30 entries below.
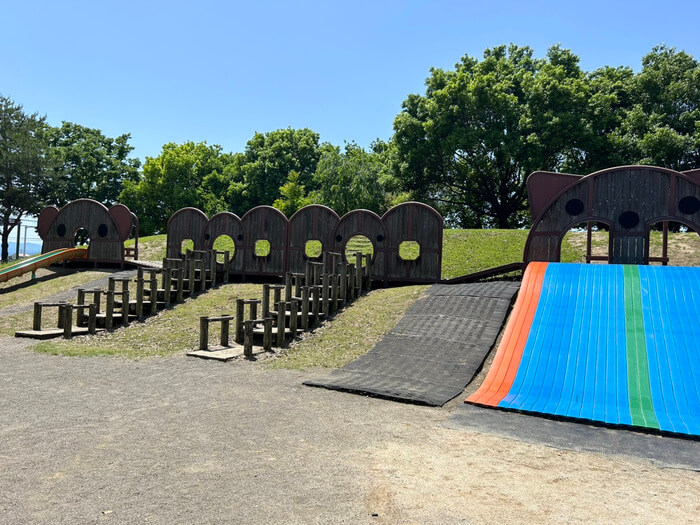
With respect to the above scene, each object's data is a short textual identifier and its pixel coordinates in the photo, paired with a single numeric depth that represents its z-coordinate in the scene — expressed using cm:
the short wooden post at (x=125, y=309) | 1402
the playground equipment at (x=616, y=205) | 1509
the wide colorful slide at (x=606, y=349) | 760
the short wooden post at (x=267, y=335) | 1122
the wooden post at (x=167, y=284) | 1558
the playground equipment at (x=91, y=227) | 2336
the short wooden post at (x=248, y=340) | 1084
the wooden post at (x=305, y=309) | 1255
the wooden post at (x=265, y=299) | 1273
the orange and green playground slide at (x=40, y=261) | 2105
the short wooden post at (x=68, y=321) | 1264
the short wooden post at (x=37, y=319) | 1325
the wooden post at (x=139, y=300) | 1445
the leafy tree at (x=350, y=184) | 3691
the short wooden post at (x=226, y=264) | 1936
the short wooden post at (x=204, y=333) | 1132
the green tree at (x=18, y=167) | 3731
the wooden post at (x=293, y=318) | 1214
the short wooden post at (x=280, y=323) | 1163
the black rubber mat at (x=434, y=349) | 839
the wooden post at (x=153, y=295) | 1489
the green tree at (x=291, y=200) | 4178
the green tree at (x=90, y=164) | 4453
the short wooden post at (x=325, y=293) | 1354
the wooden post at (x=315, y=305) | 1304
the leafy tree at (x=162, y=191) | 4488
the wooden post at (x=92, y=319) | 1315
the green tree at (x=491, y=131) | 3156
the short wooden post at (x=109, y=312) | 1345
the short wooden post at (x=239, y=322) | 1184
